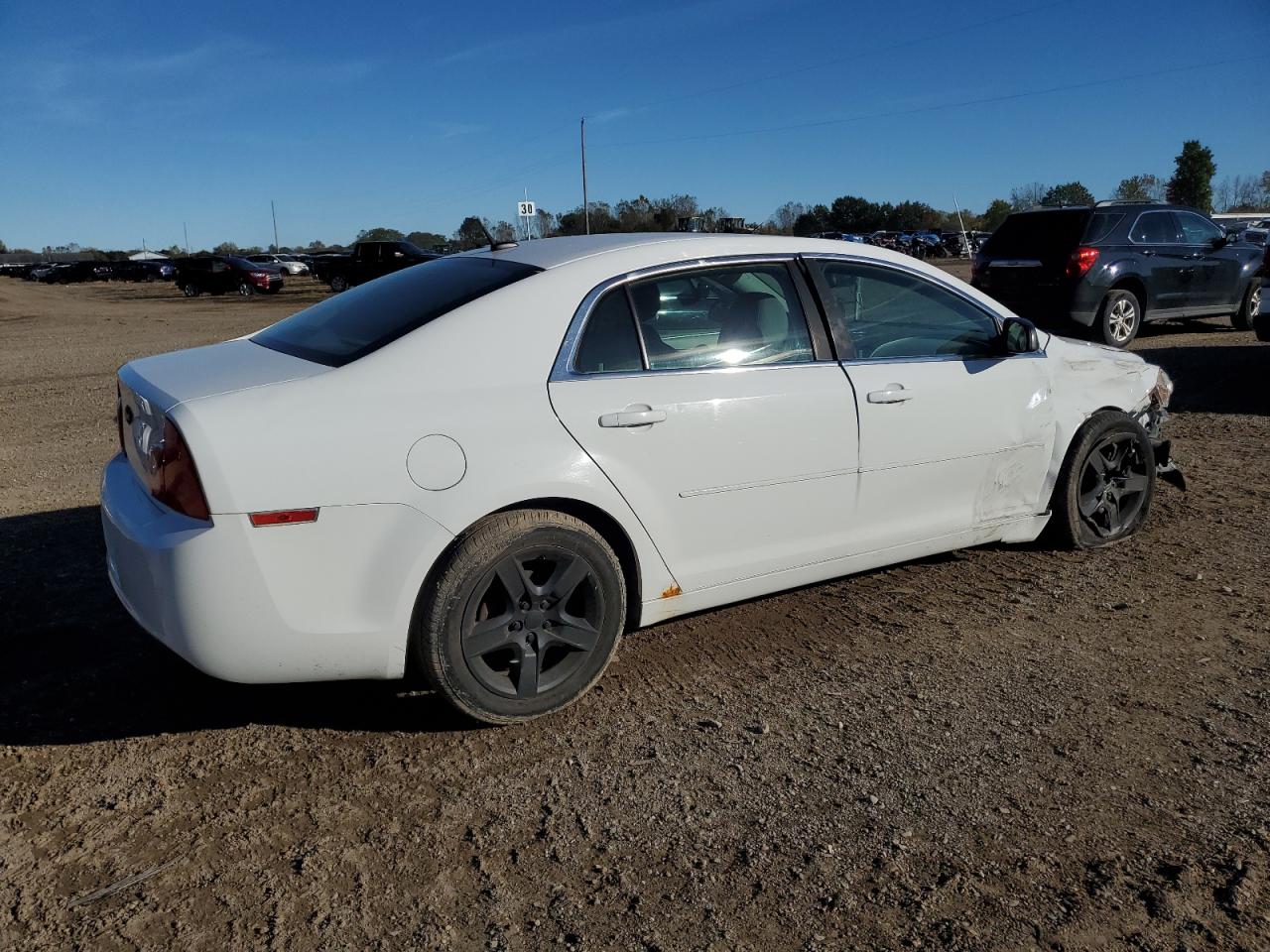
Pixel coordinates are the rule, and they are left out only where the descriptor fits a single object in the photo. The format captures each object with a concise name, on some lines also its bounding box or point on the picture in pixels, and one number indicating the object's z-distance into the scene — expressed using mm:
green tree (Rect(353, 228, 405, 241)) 85619
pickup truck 32750
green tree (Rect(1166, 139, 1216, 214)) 84125
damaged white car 2955
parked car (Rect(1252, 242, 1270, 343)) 9461
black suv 11680
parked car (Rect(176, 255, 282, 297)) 38375
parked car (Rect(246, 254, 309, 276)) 53625
